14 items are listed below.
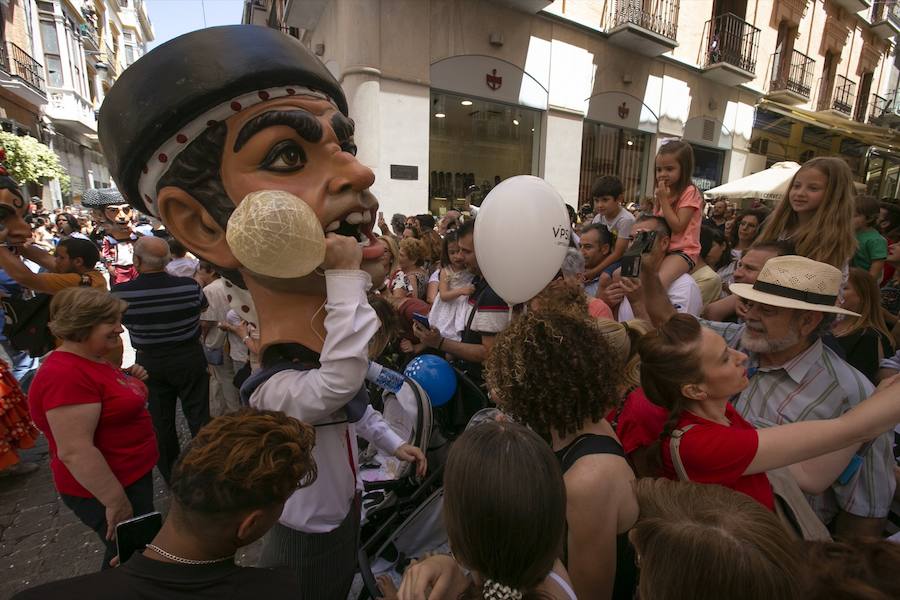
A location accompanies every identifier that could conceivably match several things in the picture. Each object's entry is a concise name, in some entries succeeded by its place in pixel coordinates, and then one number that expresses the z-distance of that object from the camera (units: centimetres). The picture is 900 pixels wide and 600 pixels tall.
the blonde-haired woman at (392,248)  307
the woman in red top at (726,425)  127
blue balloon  258
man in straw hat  161
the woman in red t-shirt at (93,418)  178
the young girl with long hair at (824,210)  232
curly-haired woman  118
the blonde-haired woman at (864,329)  228
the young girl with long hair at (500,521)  88
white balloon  236
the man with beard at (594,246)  379
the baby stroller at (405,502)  201
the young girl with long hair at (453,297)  341
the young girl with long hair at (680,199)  294
